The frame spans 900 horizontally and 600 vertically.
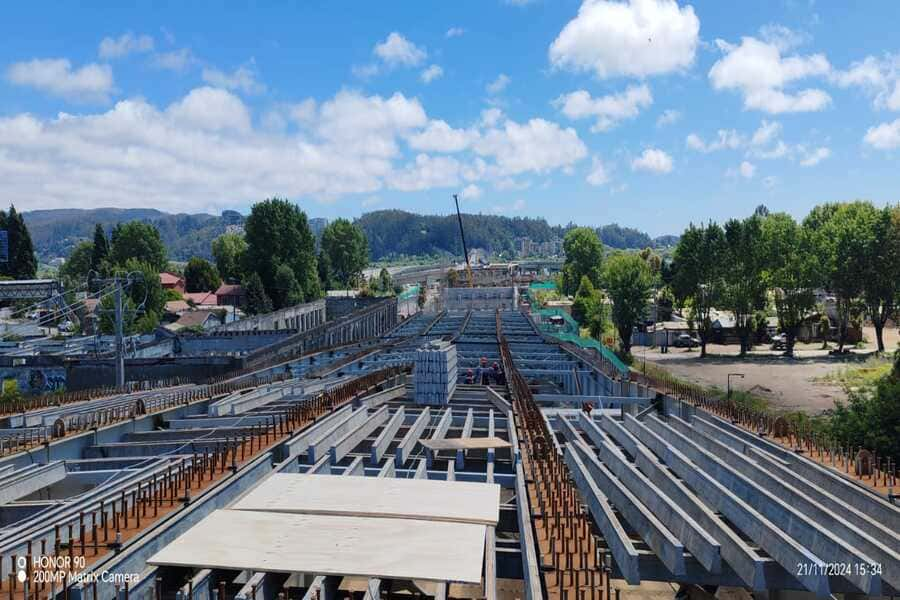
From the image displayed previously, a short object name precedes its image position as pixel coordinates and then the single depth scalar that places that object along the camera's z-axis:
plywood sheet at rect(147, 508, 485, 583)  6.72
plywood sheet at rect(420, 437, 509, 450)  12.99
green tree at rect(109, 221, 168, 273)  85.81
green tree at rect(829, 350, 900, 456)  17.17
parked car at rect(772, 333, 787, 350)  58.12
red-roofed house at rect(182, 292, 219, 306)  83.44
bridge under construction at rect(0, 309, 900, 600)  7.16
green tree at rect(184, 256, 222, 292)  94.31
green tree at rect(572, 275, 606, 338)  65.75
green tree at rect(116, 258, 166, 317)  63.53
